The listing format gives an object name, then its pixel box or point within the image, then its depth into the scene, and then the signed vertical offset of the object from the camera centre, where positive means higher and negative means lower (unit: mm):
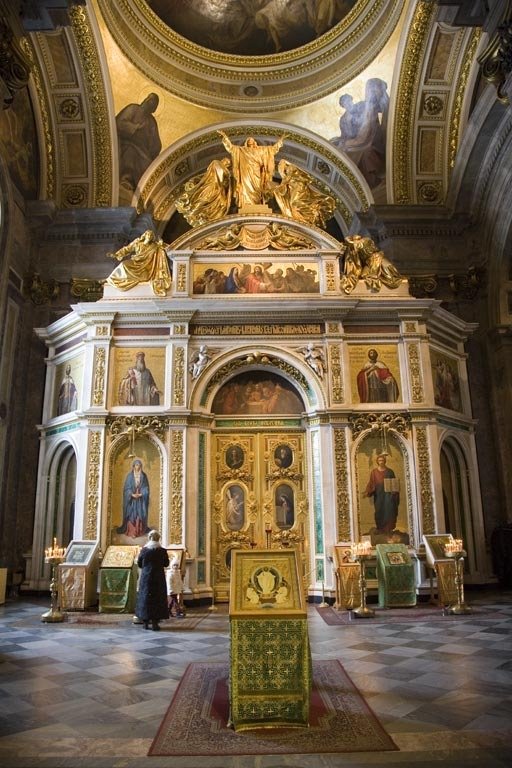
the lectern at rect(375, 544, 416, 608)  11680 -754
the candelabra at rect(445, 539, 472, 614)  10711 -554
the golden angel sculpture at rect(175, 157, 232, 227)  15164 +8631
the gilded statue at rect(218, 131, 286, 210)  15328 +9338
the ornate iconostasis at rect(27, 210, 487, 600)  12844 +2760
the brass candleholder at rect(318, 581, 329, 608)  12164 -1261
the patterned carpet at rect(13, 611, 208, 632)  9852 -1312
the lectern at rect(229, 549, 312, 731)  5016 -982
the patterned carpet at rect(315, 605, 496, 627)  10133 -1315
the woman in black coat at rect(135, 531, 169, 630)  9507 -668
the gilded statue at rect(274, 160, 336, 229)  15219 +8514
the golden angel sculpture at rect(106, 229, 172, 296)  14023 +6379
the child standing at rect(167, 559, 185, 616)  11203 -895
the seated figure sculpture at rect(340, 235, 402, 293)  14164 +6350
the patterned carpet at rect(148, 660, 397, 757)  4492 -1486
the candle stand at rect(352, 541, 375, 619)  10500 -632
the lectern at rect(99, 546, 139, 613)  11367 -770
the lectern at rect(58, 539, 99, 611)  11602 -638
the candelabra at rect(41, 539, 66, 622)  10195 -635
